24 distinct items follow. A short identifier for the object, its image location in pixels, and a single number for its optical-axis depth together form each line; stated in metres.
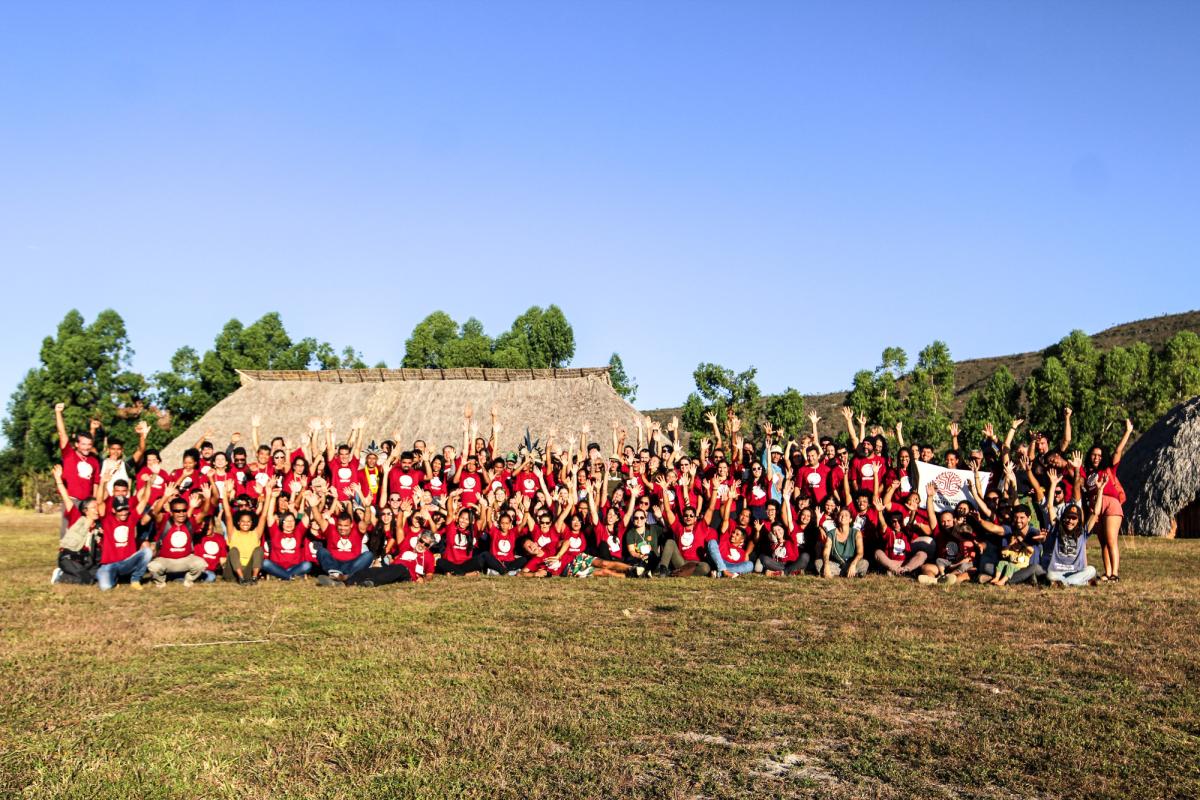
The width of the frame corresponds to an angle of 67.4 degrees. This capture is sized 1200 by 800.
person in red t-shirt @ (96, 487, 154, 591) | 12.49
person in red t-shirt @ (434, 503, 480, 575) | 13.66
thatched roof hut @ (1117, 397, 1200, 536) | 21.55
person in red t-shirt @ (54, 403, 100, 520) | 13.16
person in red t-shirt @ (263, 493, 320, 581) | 13.01
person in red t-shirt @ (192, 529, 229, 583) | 13.20
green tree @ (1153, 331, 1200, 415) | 43.38
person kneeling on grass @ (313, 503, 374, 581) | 12.92
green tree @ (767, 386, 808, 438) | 33.97
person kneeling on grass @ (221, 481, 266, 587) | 12.80
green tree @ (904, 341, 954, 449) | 40.00
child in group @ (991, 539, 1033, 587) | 11.97
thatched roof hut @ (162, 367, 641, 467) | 28.22
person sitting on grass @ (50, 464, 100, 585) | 12.55
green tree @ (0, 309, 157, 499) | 45.78
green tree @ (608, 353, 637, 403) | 54.46
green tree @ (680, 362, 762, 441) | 34.28
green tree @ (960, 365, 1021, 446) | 46.31
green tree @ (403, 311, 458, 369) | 50.19
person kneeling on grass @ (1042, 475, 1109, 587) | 11.84
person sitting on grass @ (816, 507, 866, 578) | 13.24
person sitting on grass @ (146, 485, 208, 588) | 12.66
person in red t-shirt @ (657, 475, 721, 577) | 13.51
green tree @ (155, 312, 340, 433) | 46.94
